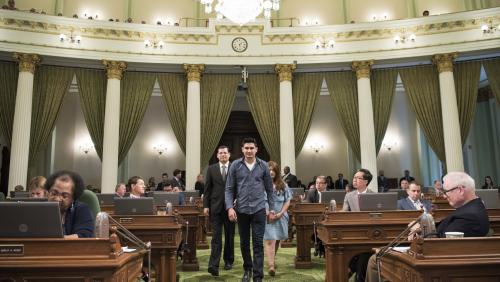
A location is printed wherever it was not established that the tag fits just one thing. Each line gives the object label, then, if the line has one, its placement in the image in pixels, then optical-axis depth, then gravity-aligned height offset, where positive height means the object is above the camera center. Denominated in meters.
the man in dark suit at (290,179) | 10.10 +0.59
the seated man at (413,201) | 4.89 +0.01
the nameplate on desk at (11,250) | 2.12 -0.22
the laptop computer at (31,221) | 2.19 -0.08
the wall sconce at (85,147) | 14.88 +2.04
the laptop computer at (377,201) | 4.30 +0.01
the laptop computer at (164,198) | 6.52 +0.10
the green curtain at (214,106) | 12.89 +3.02
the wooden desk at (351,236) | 4.06 -0.32
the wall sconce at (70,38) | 11.95 +4.74
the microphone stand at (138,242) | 2.56 -0.23
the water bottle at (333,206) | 4.44 -0.04
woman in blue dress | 5.19 -0.25
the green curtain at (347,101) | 13.02 +3.13
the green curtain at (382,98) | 13.02 +3.21
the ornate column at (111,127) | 12.10 +2.25
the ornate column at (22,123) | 11.32 +2.25
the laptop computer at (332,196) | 6.71 +0.10
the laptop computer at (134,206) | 4.51 -0.01
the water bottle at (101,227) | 2.48 -0.13
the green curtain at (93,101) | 12.56 +3.12
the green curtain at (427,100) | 12.52 +3.02
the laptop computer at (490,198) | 5.13 +0.03
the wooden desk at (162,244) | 4.14 -0.39
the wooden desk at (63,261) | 2.06 -0.27
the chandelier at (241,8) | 7.73 +3.63
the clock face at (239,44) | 12.93 +4.87
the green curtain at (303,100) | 13.04 +3.20
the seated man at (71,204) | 2.79 +0.01
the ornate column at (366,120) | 12.49 +2.43
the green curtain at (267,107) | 12.98 +2.98
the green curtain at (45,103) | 12.05 +2.98
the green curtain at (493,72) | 12.38 +3.78
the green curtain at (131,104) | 12.73 +3.07
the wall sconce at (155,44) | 12.56 +4.77
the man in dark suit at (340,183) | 14.35 +0.66
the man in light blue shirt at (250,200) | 4.15 +0.04
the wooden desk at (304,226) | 5.71 -0.33
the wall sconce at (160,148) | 15.57 +2.08
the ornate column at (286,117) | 12.59 +2.58
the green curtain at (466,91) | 12.44 +3.25
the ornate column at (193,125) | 12.42 +2.36
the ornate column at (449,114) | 12.01 +2.49
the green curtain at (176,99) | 12.99 +3.26
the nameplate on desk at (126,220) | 4.26 -0.15
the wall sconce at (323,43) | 12.70 +4.77
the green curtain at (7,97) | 11.78 +3.08
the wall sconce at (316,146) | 15.85 +2.12
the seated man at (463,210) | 2.70 -0.06
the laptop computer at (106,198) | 7.36 +0.13
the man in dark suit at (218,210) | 5.03 -0.08
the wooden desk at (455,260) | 2.17 -0.30
